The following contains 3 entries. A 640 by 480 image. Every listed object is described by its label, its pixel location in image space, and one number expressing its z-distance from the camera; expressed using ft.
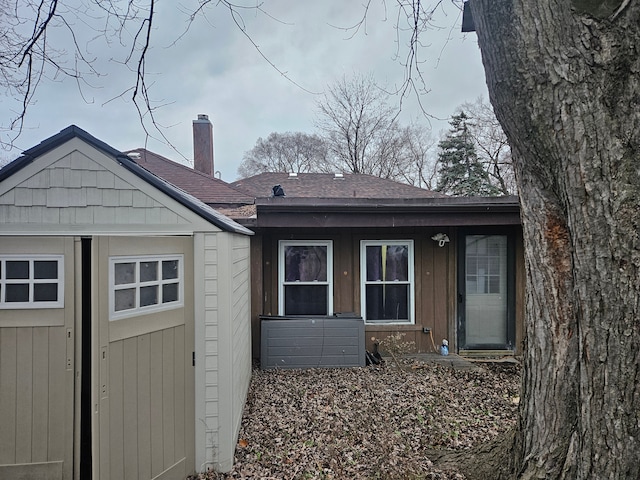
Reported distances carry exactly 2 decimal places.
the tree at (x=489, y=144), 60.18
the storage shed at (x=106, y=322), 8.29
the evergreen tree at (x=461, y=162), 60.03
